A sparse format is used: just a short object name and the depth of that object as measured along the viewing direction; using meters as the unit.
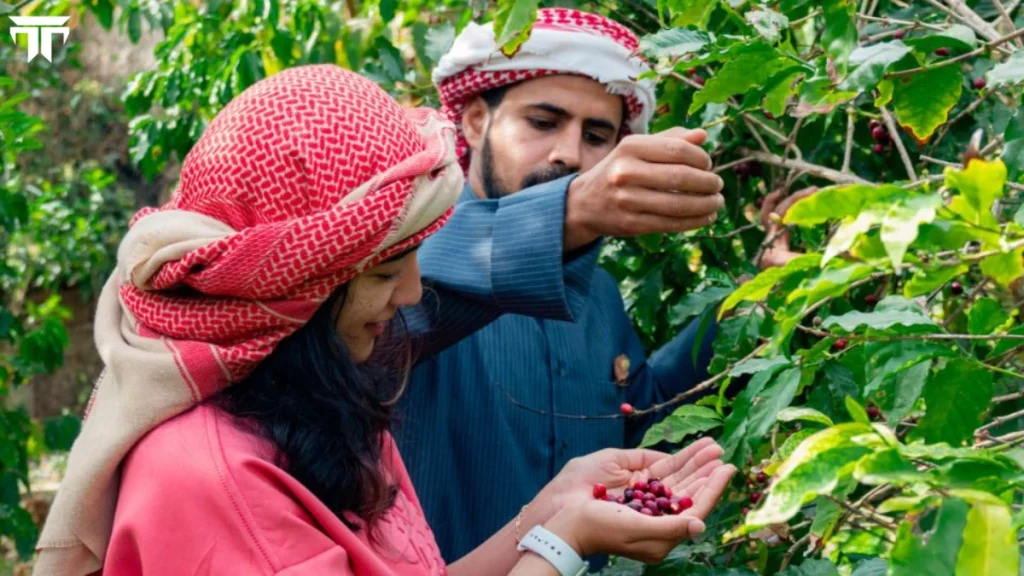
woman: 1.77
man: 2.36
